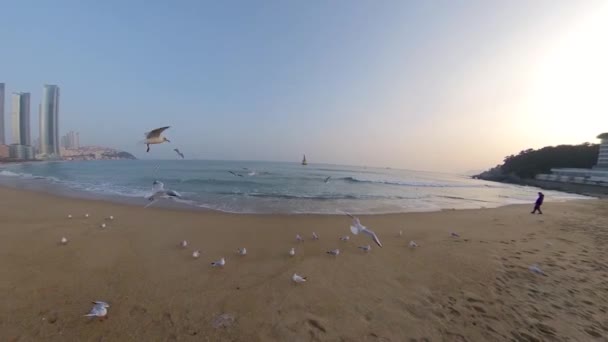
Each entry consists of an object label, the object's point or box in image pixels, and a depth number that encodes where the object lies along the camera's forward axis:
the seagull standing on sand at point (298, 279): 5.26
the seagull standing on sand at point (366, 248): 7.31
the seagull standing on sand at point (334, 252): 6.89
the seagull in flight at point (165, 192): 9.49
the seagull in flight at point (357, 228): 6.39
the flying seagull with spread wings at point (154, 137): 8.84
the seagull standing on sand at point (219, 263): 5.95
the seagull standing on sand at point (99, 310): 3.88
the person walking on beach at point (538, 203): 15.03
